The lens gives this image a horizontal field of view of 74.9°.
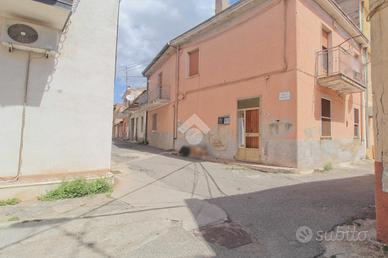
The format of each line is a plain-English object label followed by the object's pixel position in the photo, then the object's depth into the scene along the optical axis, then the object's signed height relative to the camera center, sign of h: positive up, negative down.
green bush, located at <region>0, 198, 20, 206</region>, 4.93 -1.28
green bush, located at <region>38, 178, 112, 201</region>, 5.41 -1.15
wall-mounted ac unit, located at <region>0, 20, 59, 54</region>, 5.08 +2.10
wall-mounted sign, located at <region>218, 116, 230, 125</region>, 11.57 +0.96
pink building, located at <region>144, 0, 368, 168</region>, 9.30 +2.50
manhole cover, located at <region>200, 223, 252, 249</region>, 3.39 -1.36
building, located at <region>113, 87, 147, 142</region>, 21.53 +2.29
